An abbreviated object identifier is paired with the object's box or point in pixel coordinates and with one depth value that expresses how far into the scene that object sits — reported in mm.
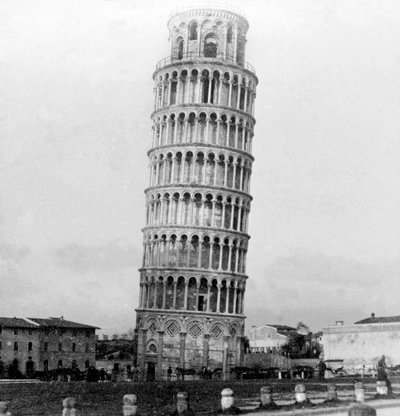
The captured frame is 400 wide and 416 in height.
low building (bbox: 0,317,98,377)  56969
